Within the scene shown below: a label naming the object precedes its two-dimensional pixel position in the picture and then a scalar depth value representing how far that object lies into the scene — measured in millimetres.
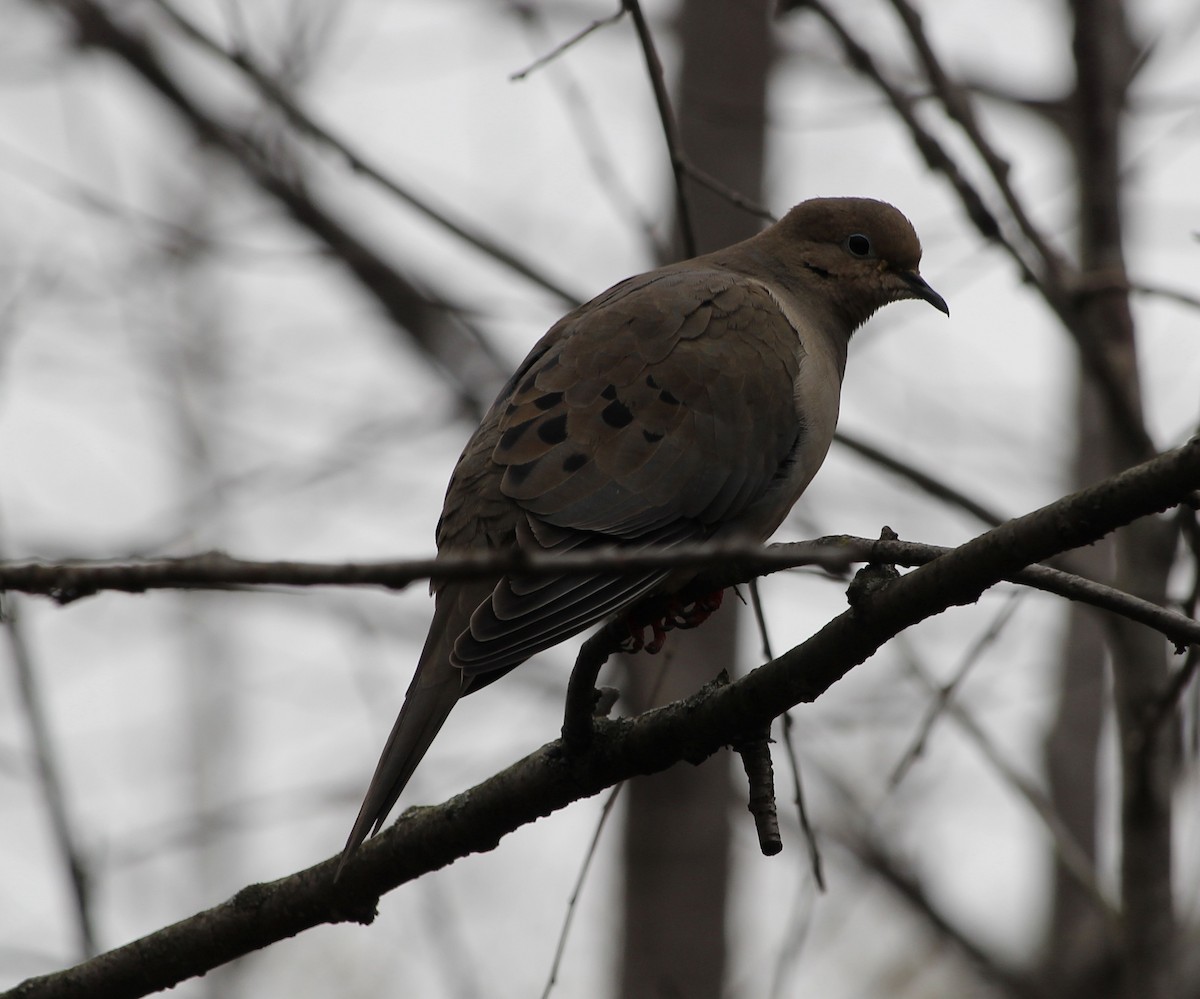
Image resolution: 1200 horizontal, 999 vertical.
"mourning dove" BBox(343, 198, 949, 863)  5961
